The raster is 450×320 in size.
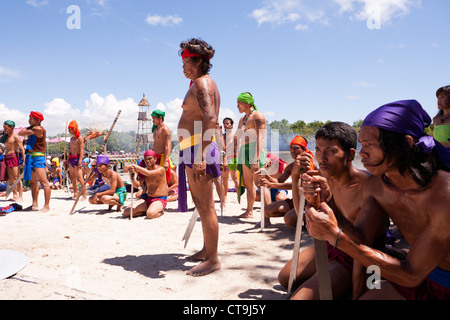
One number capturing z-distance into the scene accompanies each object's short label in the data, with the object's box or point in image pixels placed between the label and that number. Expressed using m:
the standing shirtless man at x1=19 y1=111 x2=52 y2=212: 6.62
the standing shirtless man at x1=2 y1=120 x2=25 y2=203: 7.76
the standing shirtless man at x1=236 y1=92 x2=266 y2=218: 5.53
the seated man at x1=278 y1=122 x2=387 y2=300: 2.19
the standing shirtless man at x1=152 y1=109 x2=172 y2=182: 6.95
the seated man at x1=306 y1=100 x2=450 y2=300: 1.44
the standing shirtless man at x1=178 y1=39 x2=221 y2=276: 3.09
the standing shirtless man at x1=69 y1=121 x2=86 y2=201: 8.42
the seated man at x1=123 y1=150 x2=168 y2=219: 6.12
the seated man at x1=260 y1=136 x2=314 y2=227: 4.20
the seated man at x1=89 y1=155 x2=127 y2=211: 6.79
